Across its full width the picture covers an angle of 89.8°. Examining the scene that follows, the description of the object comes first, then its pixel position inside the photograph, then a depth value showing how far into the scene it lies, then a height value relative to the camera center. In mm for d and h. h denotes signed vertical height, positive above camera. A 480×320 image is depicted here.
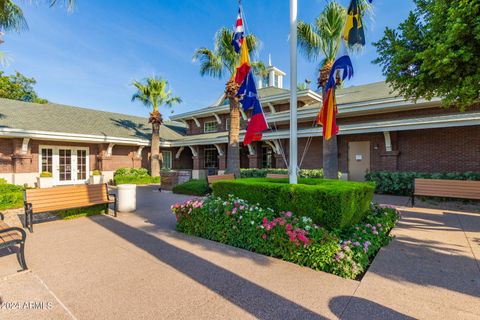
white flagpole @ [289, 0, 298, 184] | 5402 +1677
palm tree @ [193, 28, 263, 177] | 11875 +3982
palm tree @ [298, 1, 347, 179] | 9797 +5180
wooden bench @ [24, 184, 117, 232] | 5785 -900
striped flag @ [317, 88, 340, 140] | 5605 +1105
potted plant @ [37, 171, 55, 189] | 13180 -826
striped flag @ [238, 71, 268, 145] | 5961 +1388
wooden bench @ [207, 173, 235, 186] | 10486 -674
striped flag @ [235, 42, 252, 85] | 6285 +2497
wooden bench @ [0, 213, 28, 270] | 3590 -1156
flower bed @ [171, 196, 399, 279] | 3660 -1329
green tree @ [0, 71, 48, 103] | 27858 +9599
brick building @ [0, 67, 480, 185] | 11500 +1386
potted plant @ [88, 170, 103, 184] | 15734 -831
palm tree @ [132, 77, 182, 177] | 18156 +4870
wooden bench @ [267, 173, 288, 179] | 10719 -619
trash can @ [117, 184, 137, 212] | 7637 -1106
